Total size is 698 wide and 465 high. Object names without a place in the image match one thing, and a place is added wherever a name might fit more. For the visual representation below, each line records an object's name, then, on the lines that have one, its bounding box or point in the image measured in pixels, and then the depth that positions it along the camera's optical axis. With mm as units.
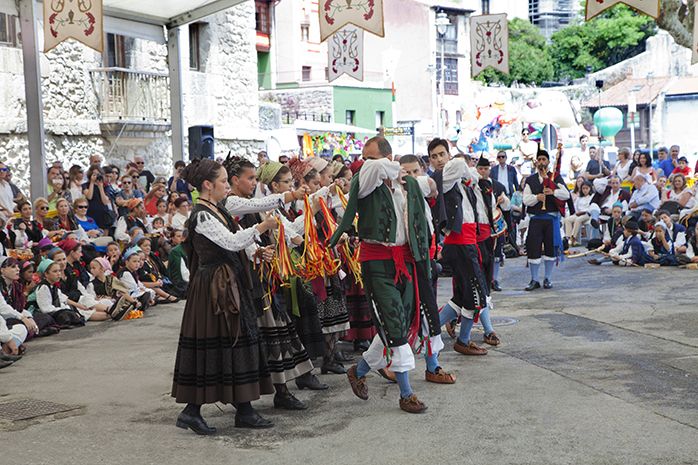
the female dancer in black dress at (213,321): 5953
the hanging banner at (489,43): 17594
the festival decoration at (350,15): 13221
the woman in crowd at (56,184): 14107
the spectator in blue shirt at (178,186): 16467
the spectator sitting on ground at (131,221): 13852
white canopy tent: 13062
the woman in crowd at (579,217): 19594
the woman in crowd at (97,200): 14281
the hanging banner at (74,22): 12398
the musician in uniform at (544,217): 12664
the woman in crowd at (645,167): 18327
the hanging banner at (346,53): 17094
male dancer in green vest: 6520
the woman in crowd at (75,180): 14562
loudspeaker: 18875
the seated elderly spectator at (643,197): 17703
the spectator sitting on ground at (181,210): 15078
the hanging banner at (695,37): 11406
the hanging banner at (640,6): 10961
